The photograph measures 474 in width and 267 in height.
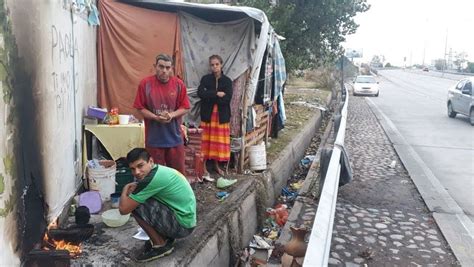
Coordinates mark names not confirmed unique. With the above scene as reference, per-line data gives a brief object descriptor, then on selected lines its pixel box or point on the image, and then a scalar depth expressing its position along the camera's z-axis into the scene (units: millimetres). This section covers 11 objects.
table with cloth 5535
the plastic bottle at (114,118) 5720
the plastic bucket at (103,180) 5031
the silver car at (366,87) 26512
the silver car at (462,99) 14445
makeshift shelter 6281
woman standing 6297
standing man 4973
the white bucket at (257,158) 7004
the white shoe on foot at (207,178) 6270
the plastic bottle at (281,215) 5919
